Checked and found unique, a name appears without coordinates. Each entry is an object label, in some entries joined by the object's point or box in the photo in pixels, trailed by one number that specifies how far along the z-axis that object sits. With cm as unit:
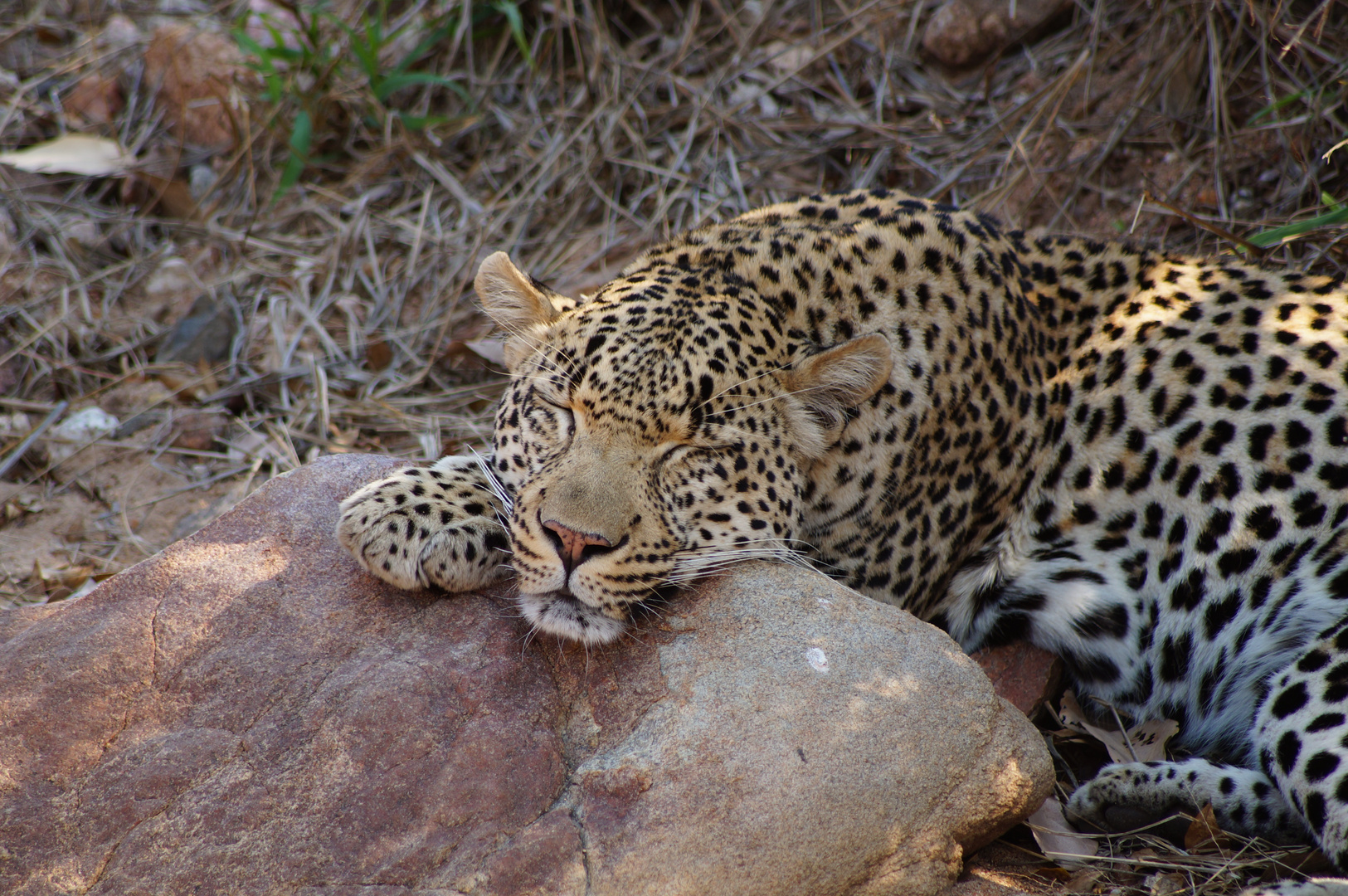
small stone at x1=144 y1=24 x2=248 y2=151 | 2011
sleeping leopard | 866
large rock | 714
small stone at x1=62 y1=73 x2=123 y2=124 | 2072
